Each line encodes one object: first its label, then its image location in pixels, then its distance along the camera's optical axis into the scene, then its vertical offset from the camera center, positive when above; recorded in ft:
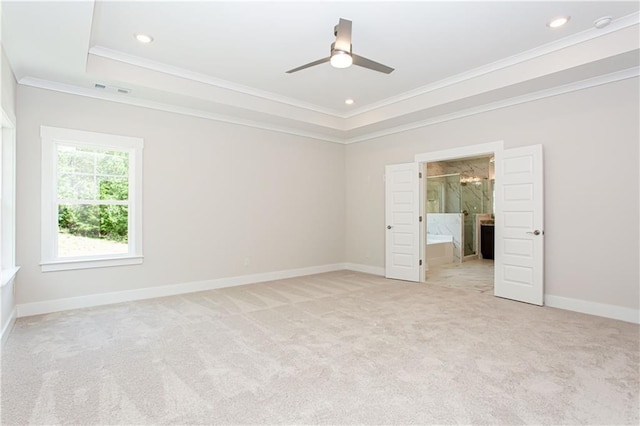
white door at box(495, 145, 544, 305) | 14.75 -0.81
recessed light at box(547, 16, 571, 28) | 10.87 +5.92
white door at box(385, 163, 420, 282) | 19.56 -0.66
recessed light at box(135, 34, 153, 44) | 11.82 +5.87
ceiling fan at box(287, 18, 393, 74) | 9.81 +4.62
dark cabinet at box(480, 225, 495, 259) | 28.40 -2.49
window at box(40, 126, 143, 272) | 13.82 +0.46
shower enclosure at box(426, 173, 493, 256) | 30.60 +1.40
